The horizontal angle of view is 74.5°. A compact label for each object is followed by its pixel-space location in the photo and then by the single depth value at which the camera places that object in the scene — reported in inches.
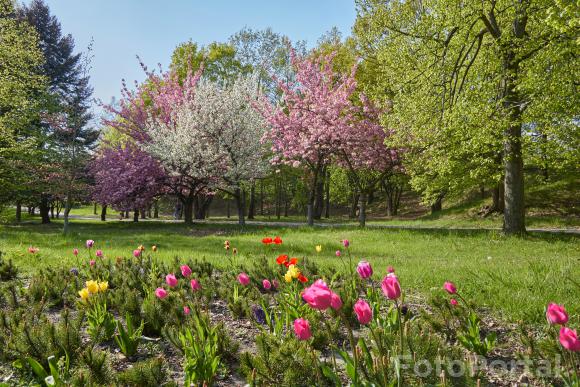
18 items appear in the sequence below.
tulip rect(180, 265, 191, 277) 146.6
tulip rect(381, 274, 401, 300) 85.0
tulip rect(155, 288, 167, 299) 136.2
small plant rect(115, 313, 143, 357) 136.1
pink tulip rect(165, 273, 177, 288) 132.2
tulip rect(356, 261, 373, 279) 103.7
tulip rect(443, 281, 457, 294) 124.8
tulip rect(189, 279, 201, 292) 134.4
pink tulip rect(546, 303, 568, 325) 77.6
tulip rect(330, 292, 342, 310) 77.4
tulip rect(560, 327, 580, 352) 70.4
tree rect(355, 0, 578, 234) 479.2
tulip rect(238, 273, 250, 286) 141.5
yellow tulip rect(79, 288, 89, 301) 143.3
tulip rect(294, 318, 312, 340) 83.1
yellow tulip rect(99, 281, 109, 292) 141.3
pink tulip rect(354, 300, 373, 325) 77.7
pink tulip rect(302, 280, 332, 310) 75.9
